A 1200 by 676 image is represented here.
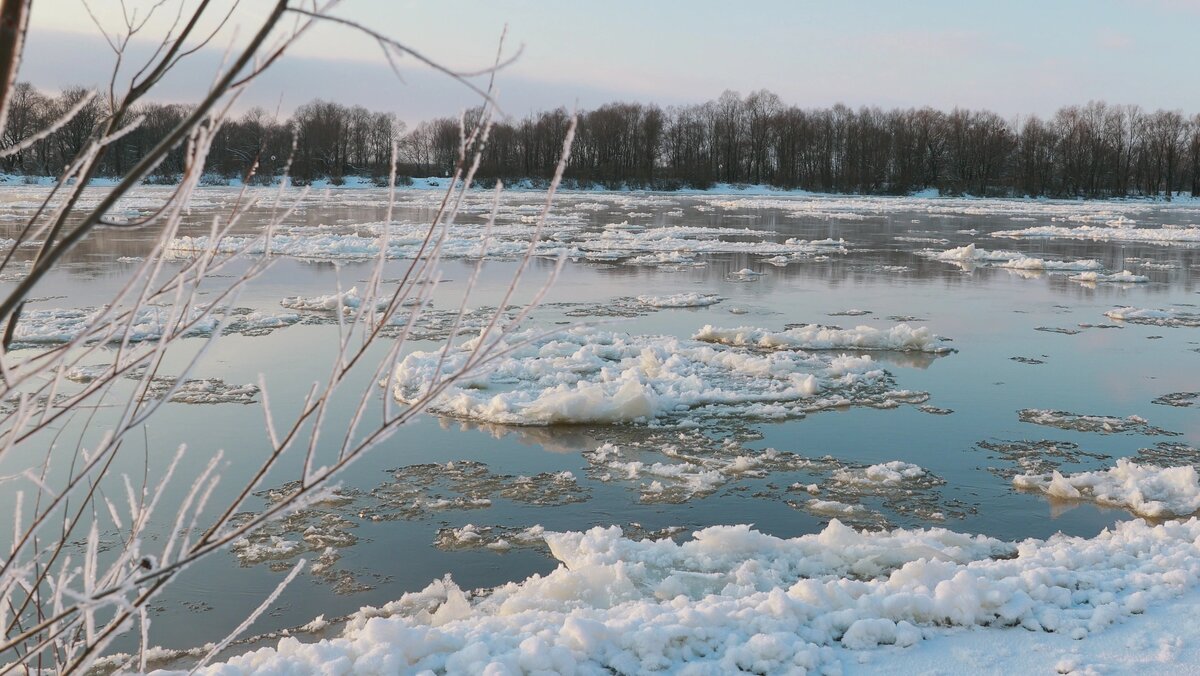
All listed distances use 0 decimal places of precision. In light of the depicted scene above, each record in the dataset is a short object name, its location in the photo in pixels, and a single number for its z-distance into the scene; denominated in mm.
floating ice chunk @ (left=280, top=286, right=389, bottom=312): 14164
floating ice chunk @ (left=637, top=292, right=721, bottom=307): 15031
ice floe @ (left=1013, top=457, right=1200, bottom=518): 6574
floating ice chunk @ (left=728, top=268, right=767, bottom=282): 18328
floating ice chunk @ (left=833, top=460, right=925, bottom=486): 7109
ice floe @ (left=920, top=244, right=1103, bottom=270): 20733
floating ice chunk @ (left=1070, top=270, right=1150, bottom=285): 18562
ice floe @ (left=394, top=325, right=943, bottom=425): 8734
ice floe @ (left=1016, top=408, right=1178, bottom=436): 8423
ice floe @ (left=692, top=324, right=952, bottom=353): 11773
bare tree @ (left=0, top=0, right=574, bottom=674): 1261
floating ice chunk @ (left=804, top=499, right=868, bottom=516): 6508
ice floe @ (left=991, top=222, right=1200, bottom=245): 29692
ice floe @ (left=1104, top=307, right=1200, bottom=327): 13880
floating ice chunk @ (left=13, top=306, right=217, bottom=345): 11047
